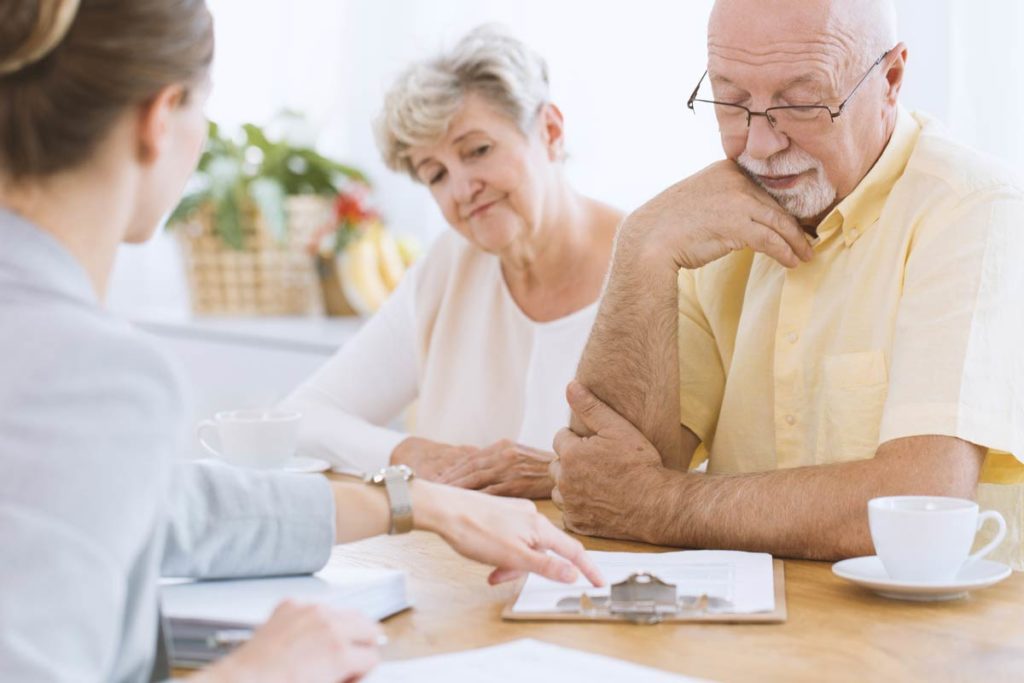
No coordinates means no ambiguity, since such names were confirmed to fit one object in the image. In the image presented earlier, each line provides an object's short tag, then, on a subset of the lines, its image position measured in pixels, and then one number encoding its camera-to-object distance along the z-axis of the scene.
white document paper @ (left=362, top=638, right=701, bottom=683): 0.99
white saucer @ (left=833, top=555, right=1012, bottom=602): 1.19
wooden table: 1.03
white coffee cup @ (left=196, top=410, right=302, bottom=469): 1.80
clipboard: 1.15
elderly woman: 2.29
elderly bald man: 1.41
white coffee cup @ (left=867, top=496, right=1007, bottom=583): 1.18
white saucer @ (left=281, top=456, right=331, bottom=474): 1.93
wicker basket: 3.86
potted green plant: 3.83
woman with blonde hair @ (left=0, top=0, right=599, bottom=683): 0.77
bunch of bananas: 3.64
